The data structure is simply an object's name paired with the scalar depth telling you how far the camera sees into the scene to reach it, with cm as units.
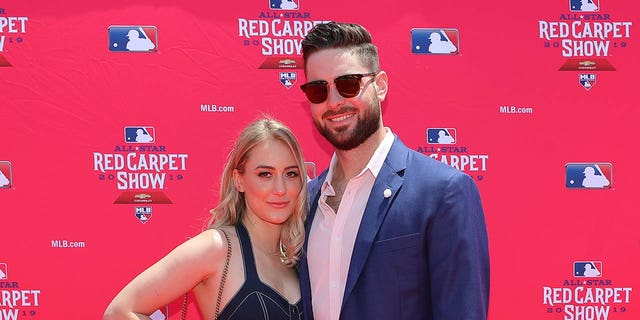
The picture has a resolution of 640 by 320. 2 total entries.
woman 240
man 207
